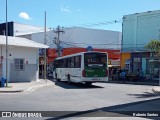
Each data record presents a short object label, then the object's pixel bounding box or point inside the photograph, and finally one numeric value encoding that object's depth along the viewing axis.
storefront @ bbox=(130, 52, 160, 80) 44.79
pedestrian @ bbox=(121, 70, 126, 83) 44.34
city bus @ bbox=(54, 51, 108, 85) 28.81
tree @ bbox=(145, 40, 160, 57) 30.36
